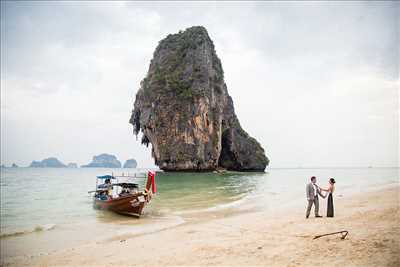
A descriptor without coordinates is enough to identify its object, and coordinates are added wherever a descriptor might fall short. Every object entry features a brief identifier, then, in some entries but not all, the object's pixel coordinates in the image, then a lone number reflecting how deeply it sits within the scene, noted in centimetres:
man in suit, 955
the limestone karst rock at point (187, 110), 5350
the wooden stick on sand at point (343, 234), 598
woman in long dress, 940
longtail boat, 1274
